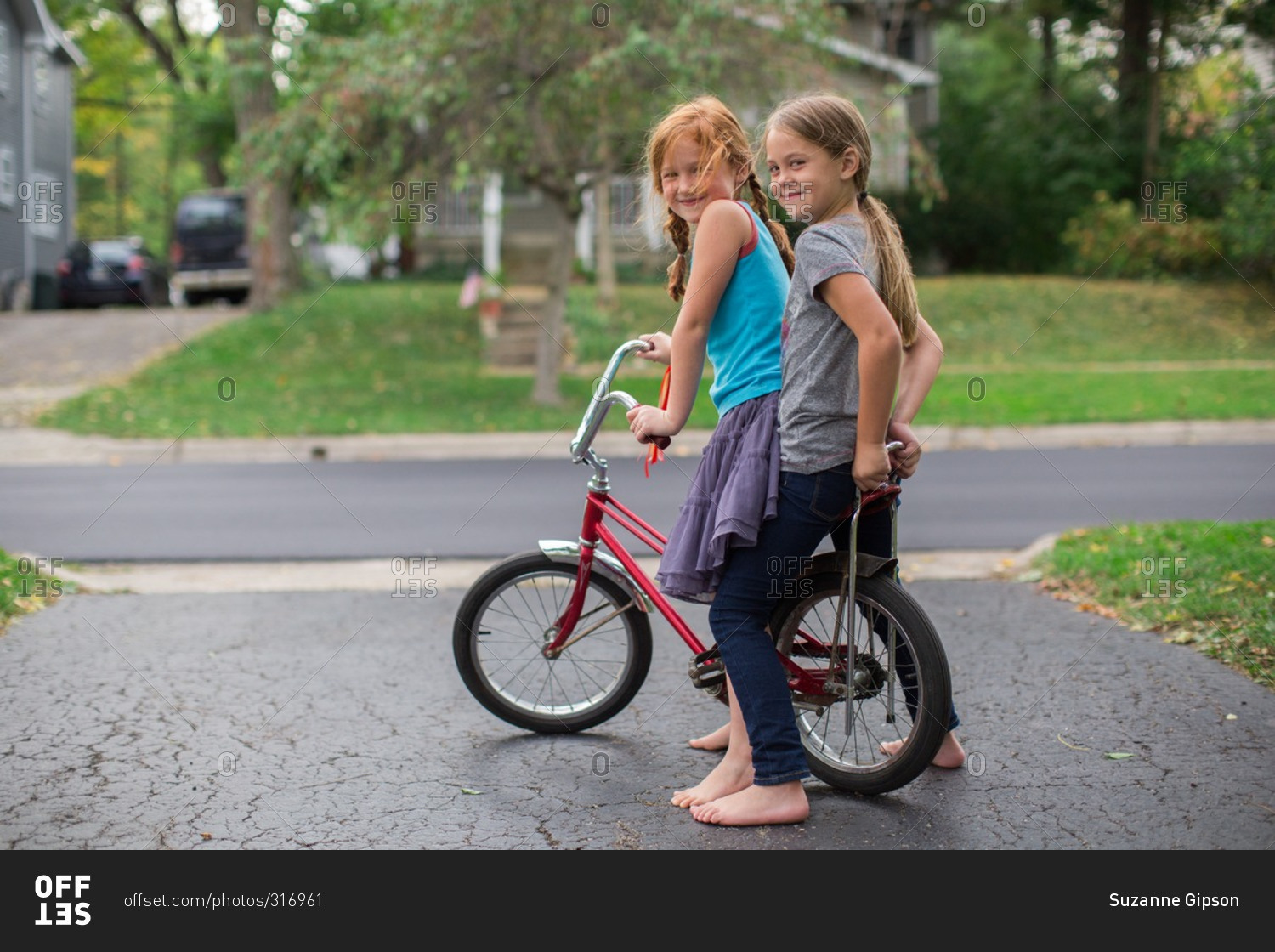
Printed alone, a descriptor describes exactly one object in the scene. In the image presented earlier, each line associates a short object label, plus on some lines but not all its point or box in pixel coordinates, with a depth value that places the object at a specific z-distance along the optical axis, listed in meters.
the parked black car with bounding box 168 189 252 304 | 26.20
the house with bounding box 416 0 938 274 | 24.91
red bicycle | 3.65
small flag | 19.27
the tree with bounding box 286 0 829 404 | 12.71
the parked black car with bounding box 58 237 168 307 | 26.48
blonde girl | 3.34
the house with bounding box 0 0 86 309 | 28.27
